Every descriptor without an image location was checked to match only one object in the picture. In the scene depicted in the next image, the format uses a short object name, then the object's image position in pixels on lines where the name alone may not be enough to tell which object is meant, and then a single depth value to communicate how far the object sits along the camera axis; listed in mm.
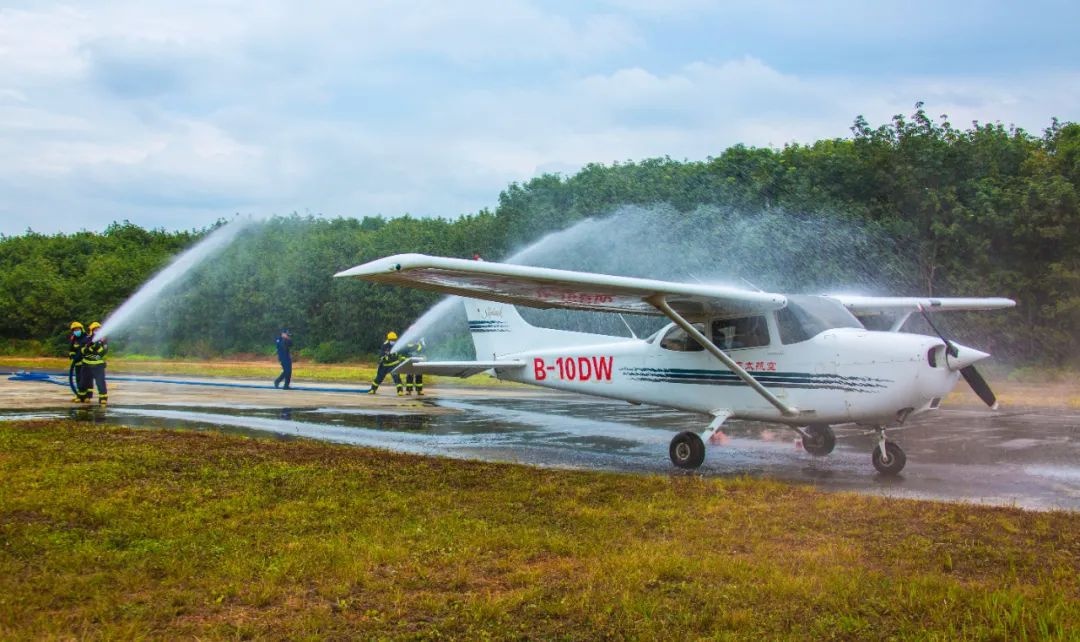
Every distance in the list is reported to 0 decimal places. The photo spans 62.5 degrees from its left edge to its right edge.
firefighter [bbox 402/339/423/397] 23000
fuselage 10367
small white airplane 10266
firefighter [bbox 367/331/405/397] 23281
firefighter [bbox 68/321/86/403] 19109
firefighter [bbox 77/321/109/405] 18547
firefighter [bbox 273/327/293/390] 24781
